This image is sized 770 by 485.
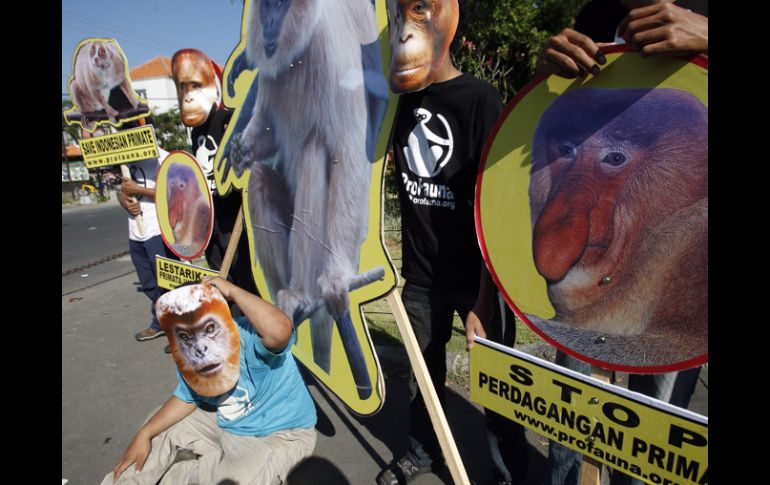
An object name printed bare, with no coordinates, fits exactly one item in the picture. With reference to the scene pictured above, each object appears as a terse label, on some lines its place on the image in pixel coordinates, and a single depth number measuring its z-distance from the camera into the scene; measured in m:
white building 34.47
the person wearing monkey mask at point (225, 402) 1.55
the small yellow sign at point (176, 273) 2.09
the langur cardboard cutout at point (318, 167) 1.53
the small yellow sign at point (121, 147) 2.50
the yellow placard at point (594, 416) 0.89
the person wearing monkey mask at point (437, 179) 1.31
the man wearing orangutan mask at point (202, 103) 2.34
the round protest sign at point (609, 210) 0.83
